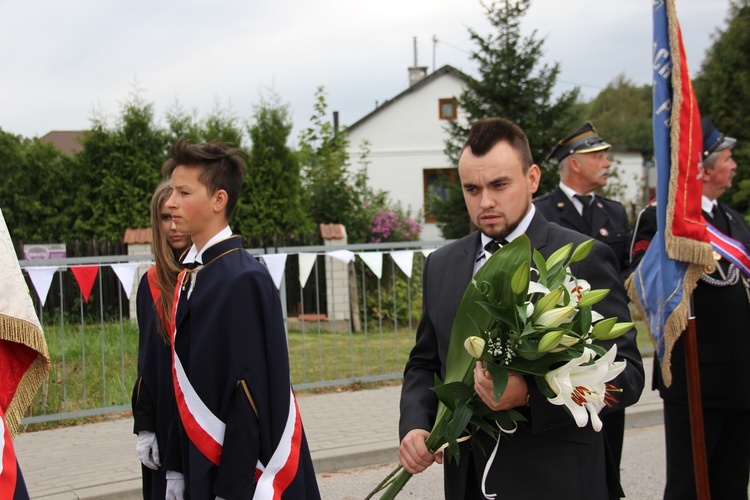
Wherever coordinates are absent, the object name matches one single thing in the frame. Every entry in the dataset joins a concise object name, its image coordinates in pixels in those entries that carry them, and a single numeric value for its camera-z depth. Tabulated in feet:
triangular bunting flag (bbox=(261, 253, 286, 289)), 26.81
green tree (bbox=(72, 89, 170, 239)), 46.44
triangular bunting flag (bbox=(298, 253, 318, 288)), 27.89
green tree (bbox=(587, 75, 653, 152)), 198.08
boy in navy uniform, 10.28
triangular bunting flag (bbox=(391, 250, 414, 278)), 29.14
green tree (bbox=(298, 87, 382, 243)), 55.72
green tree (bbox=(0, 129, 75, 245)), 46.47
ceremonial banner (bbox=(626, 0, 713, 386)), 13.97
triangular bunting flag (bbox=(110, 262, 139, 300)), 24.74
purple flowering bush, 56.24
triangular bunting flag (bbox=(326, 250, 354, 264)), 28.96
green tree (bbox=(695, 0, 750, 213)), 59.34
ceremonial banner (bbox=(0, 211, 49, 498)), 8.18
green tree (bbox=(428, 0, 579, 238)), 59.06
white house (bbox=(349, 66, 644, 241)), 108.27
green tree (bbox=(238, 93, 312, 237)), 48.06
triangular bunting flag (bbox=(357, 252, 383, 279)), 28.50
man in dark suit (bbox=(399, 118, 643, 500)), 8.32
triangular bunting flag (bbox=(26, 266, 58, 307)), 23.70
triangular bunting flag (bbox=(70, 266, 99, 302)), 24.73
